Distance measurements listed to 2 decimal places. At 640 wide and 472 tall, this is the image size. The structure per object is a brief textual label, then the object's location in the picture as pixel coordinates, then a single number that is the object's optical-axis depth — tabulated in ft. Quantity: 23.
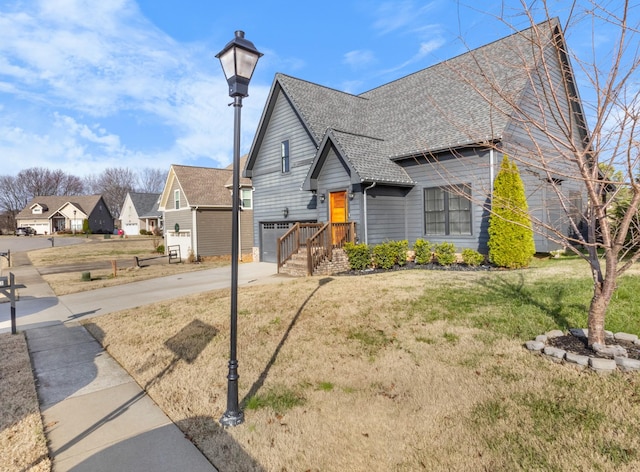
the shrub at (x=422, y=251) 42.06
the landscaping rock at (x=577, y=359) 14.20
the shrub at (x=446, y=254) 40.45
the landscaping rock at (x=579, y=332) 16.90
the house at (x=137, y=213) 184.24
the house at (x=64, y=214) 209.43
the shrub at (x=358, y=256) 41.63
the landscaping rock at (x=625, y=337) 15.81
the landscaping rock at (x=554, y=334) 17.16
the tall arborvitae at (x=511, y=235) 36.19
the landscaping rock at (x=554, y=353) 15.03
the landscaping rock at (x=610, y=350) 14.38
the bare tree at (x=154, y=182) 296.92
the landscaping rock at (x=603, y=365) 13.55
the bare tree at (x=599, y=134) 12.42
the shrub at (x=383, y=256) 41.83
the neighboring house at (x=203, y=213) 75.61
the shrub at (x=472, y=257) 38.99
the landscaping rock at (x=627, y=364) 13.43
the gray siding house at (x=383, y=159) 42.42
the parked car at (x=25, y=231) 202.69
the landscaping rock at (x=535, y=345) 16.02
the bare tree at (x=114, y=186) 278.87
